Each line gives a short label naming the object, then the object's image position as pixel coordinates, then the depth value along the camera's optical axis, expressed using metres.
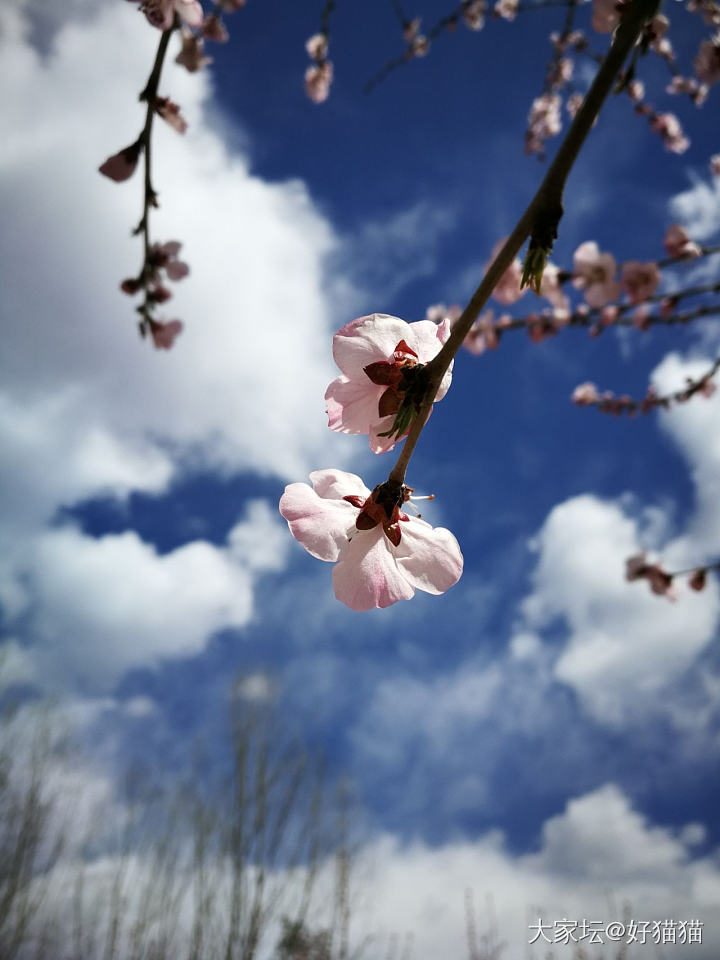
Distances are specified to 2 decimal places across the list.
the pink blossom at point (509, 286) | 0.31
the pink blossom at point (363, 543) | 0.12
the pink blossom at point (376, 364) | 0.11
